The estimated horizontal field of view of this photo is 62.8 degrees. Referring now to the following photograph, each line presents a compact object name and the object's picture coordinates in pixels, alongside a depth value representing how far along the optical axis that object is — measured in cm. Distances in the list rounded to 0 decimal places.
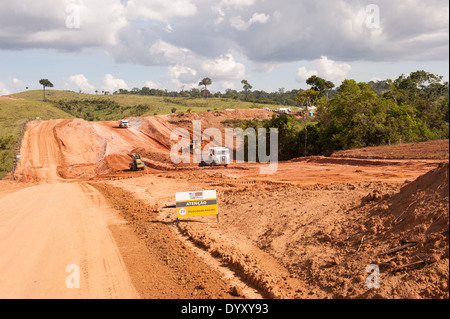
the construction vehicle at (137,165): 3988
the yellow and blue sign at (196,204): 1509
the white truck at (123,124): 6232
